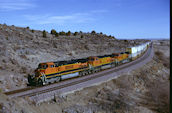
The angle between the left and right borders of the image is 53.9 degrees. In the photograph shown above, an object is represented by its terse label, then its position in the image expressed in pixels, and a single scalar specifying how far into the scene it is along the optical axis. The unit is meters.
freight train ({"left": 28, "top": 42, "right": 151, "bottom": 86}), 21.11
